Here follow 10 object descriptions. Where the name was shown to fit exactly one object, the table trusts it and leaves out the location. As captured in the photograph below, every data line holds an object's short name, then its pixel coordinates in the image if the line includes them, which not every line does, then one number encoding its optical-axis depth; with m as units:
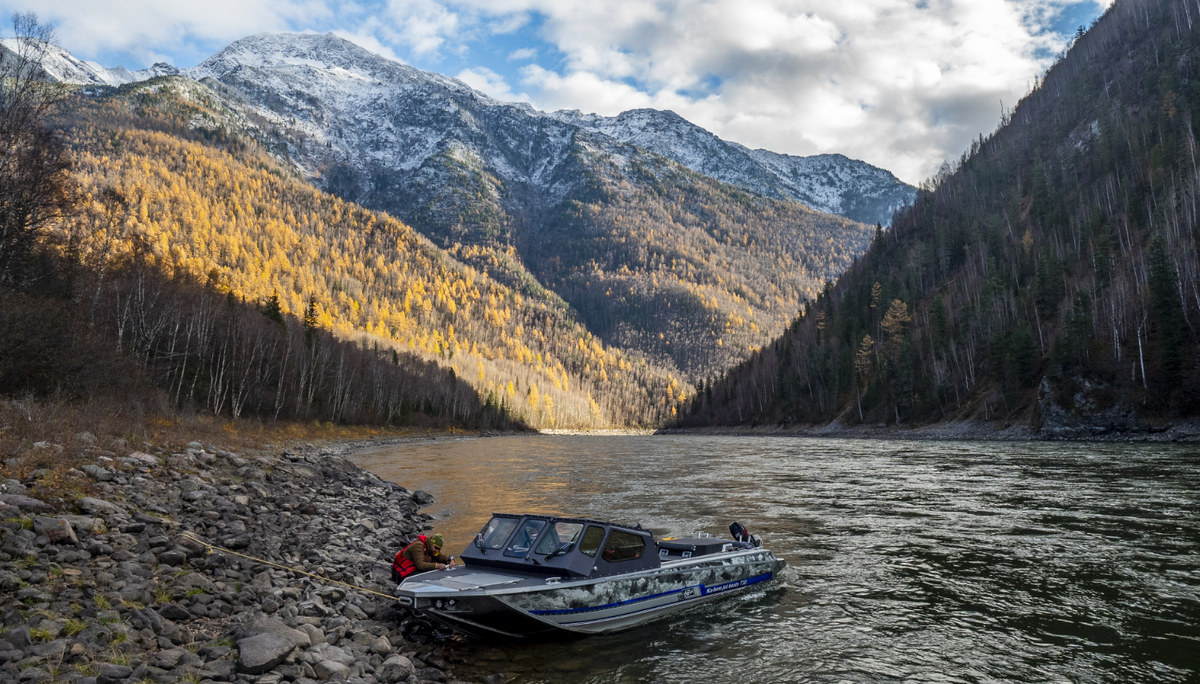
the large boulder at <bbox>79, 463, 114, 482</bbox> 16.36
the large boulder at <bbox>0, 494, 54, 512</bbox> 12.28
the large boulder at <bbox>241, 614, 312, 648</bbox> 10.73
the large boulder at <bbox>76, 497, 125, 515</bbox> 13.75
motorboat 13.09
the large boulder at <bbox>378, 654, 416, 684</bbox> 11.16
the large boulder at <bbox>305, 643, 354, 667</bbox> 10.64
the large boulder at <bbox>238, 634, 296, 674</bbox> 9.60
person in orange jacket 15.64
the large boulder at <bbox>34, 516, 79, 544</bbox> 11.81
